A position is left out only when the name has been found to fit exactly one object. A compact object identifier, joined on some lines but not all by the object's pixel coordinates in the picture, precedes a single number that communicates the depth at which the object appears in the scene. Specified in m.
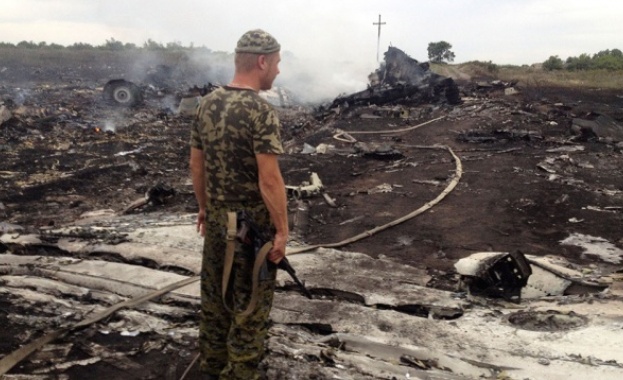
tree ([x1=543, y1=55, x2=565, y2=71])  34.66
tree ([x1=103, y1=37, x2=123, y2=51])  55.34
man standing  2.48
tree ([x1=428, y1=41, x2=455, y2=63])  51.02
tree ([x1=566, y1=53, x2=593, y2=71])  33.25
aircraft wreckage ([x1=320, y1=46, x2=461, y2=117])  17.62
